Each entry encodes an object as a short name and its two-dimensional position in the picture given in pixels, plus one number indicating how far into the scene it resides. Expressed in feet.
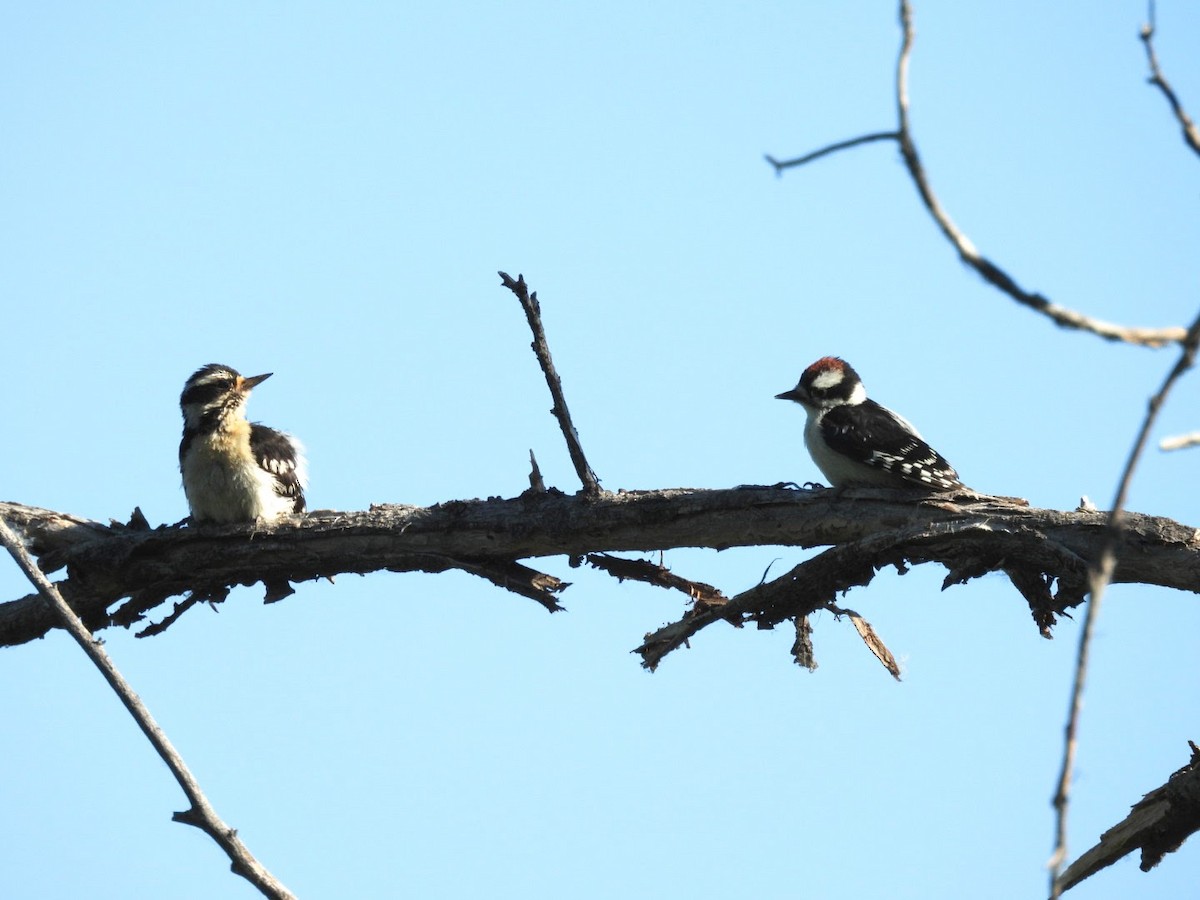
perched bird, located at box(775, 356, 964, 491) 41.86
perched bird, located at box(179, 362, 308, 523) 46.26
